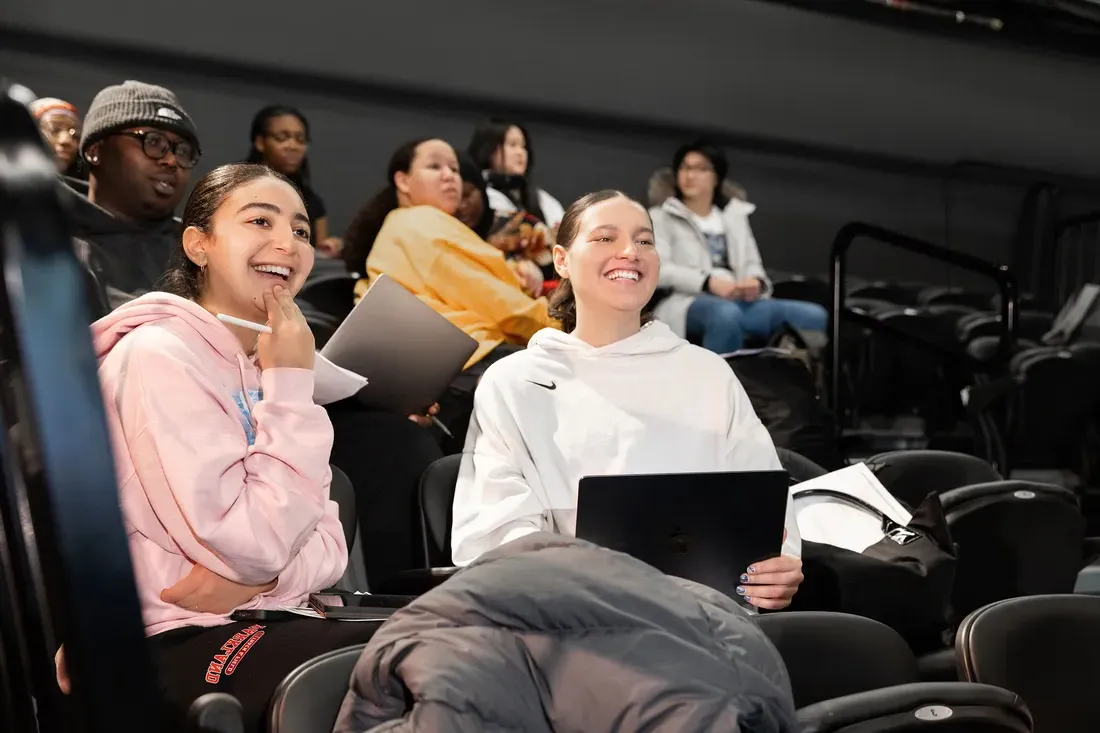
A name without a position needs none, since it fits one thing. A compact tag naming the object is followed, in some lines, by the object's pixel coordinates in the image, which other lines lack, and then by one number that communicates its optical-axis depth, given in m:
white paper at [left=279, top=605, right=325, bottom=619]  1.61
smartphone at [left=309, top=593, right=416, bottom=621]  1.58
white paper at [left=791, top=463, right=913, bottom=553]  2.23
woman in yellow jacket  3.06
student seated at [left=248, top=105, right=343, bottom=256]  3.80
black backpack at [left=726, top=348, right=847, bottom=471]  2.97
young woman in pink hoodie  1.49
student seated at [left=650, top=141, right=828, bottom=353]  4.12
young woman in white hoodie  2.06
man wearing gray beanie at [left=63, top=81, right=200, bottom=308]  2.42
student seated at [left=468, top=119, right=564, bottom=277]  3.91
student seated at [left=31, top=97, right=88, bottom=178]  3.03
